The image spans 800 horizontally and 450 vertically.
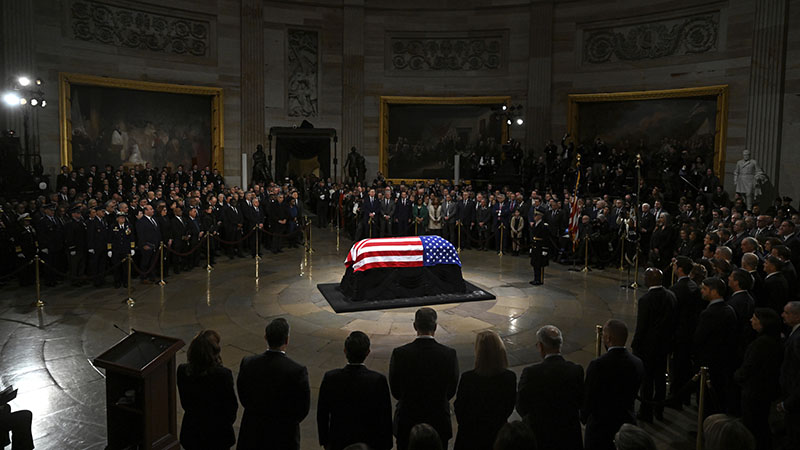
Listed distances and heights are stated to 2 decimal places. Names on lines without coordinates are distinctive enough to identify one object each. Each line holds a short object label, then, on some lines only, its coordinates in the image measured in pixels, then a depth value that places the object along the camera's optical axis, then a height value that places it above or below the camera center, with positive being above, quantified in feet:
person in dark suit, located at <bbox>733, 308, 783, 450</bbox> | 16.57 -5.19
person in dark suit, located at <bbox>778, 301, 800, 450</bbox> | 15.01 -4.98
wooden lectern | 15.08 -5.61
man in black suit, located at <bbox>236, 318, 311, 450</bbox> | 13.25 -4.86
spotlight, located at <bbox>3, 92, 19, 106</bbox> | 55.44 +7.71
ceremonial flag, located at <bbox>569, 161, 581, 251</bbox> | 46.73 -2.60
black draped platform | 36.09 -6.64
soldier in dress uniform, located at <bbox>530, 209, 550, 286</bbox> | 41.04 -4.30
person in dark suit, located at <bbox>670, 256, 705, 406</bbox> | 20.81 -4.79
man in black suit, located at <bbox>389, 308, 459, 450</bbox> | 13.85 -4.72
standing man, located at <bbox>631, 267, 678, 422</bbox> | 19.93 -4.89
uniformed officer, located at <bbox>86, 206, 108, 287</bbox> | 39.58 -4.37
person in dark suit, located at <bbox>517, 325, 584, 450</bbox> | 13.25 -4.92
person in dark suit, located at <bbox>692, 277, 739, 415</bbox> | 18.71 -4.72
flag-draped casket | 36.29 -5.32
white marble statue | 60.95 +1.43
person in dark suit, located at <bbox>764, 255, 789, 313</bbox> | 21.36 -3.42
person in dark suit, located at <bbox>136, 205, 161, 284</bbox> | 40.88 -4.02
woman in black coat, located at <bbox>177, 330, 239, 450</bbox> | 13.33 -4.94
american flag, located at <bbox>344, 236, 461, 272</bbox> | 36.27 -4.27
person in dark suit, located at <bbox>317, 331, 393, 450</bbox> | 12.88 -4.85
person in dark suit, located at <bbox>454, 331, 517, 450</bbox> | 12.98 -4.68
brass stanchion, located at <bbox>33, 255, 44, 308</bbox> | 34.27 -7.26
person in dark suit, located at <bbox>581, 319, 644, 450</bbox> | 14.33 -4.92
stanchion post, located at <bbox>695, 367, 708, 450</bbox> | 17.24 -6.27
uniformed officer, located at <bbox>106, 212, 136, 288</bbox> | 39.50 -4.29
